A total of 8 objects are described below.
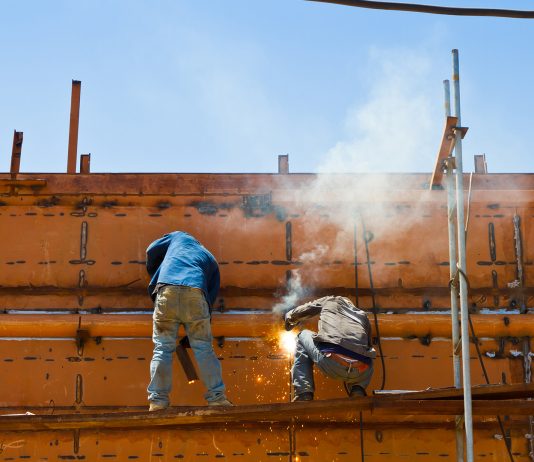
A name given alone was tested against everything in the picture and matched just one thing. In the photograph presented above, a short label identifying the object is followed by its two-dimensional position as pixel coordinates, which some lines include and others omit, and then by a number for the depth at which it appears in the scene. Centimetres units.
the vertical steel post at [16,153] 794
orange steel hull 708
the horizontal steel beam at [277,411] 621
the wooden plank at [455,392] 615
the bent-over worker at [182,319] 646
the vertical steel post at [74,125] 834
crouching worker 648
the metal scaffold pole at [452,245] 606
